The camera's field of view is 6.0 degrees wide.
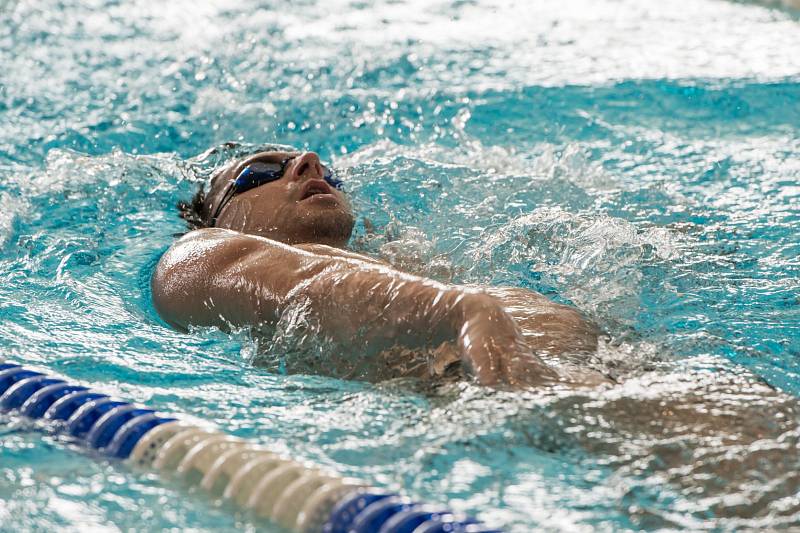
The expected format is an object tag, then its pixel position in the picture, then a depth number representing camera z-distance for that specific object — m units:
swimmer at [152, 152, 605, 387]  9.02
